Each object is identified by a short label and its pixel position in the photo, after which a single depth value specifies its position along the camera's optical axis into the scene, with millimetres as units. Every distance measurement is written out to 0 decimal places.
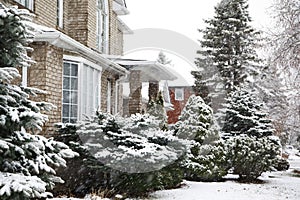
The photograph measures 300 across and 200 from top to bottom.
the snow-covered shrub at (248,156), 16281
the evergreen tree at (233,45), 30609
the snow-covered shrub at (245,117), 19641
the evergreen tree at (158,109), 15820
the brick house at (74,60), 10547
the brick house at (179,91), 47500
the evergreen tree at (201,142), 15250
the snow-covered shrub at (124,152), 10406
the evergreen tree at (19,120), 5809
